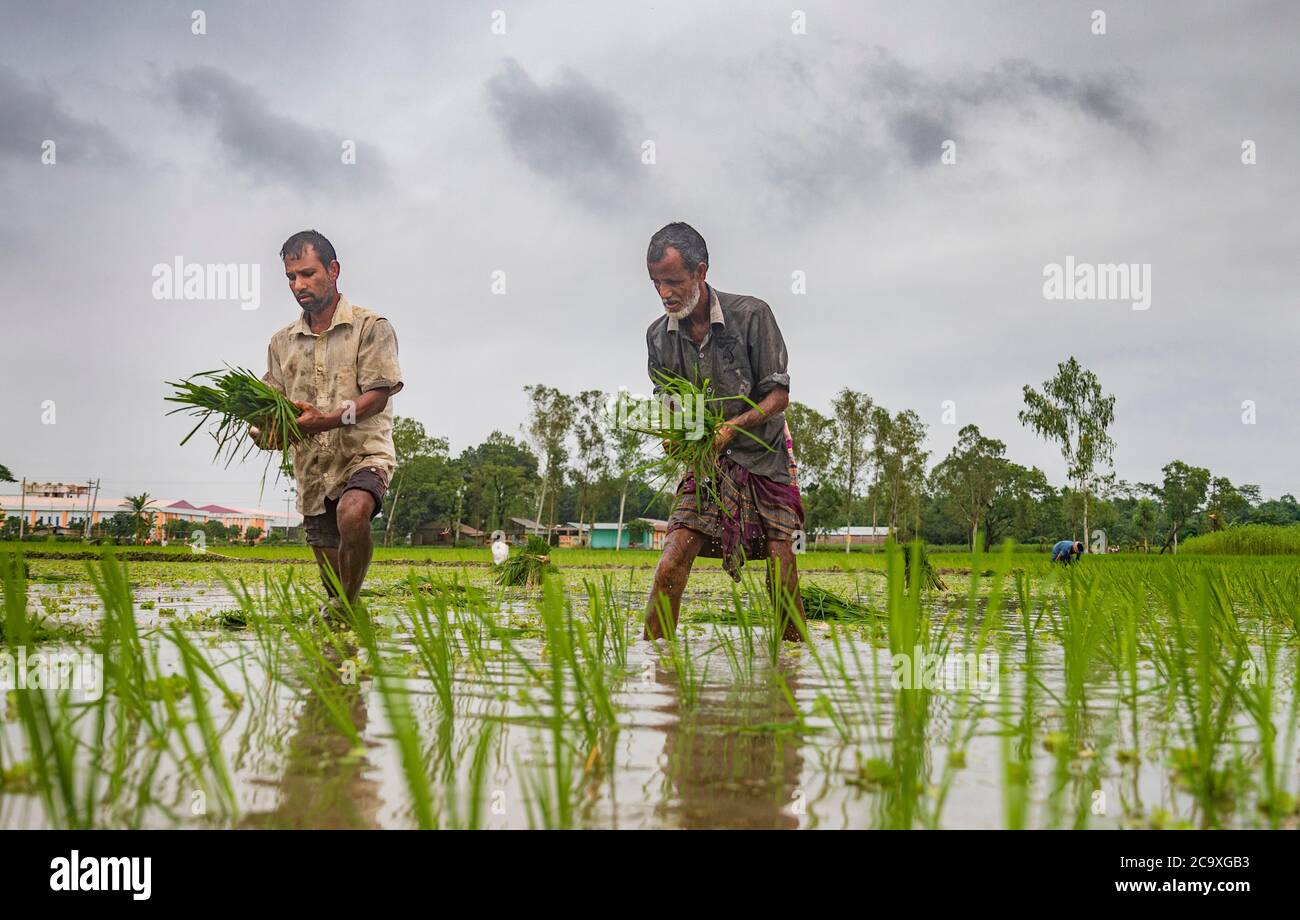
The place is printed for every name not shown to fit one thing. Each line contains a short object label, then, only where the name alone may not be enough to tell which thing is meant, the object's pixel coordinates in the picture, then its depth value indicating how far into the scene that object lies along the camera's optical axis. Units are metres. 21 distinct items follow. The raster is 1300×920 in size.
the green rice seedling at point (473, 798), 1.13
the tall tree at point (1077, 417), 38.59
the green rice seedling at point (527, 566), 8.80
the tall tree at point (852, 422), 45.97
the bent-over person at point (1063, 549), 15.85
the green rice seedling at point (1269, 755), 1.20
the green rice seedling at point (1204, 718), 1.36
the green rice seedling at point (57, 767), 1.17
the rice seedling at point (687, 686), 2.13
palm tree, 26.45
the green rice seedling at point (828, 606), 5.47
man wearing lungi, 4.00
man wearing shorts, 4.23
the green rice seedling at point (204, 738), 1.27
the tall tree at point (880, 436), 46.12
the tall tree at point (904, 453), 47.34
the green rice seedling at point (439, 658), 1.89
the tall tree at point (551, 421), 44.88
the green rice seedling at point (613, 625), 2.54
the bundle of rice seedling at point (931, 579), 7.61
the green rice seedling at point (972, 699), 1.25
